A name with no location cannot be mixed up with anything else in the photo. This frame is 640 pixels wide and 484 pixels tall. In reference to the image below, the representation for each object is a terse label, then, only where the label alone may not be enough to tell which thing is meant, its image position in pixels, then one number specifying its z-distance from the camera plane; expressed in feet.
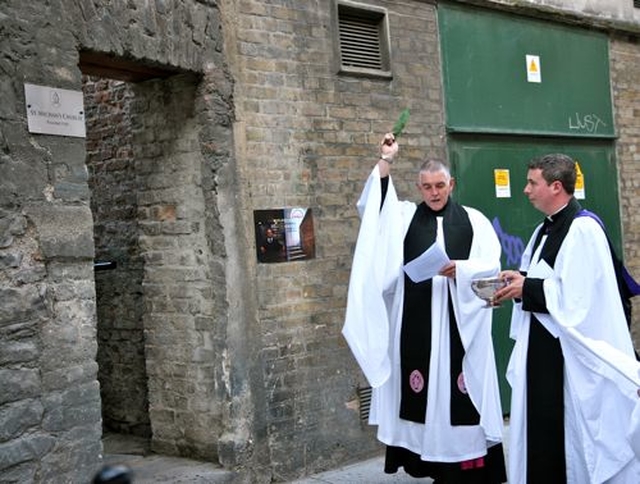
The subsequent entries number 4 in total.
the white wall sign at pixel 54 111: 14.12
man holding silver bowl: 13.85
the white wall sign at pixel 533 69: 26.27
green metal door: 24.22
